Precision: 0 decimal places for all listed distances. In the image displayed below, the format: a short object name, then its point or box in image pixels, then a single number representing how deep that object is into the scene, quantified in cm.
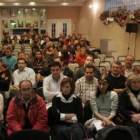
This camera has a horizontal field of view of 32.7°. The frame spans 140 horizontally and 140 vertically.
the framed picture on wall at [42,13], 1684
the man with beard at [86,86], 392
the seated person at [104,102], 333
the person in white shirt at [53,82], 386
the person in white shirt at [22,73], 469
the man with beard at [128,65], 477
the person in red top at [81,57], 673
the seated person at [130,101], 334
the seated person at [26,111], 300
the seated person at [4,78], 436
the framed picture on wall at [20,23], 1697
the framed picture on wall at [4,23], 1678
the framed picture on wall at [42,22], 1700
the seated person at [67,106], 318
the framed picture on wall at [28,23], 1705
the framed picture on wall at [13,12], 1672
